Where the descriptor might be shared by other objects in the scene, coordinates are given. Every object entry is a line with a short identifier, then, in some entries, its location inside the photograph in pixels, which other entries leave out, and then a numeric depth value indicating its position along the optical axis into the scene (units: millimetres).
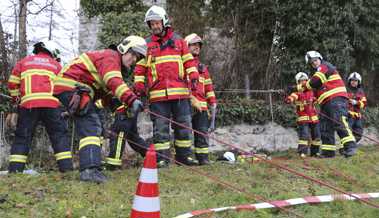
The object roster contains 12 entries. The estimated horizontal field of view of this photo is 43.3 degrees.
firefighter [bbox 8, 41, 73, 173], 6637
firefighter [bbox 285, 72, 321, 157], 11109
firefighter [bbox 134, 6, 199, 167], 6645
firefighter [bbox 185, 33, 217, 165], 7773
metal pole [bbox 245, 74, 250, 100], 13645
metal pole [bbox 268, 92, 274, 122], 13008
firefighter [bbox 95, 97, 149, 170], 6566
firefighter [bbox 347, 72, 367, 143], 11682
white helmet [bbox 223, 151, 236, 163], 8794
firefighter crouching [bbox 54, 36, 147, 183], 5387
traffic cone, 3959
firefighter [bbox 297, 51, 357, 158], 8656
